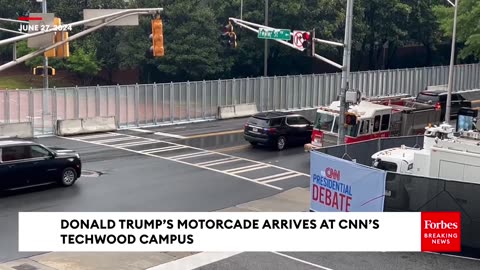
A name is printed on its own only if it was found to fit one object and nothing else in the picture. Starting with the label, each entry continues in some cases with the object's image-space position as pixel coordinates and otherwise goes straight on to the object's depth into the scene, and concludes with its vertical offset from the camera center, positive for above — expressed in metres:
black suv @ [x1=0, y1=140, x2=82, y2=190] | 20.80 -3.59
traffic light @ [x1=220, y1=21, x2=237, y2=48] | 31.20 +0.59
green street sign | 29.28 +0.68
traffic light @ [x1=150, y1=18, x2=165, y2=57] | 19.66 +0.28
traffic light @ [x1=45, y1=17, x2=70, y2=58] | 18.83 -0.02
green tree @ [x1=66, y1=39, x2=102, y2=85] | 54.78 -1.02
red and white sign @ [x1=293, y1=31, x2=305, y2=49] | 27.33 +0.46
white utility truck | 18.36 -2.71
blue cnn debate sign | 17.38 -3.36
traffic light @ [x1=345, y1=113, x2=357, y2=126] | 24.86 -2.31
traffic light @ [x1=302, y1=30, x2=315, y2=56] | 27.02 +0.35
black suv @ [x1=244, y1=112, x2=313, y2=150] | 29.92 -3.34
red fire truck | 27.52 -2.74
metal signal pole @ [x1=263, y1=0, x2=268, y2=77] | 46.03 +1.74
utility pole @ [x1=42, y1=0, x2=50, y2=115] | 32.52 -2.18
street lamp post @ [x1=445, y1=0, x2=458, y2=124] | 33.12 -1.53
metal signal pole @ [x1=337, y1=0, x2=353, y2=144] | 24.42 -0.97
